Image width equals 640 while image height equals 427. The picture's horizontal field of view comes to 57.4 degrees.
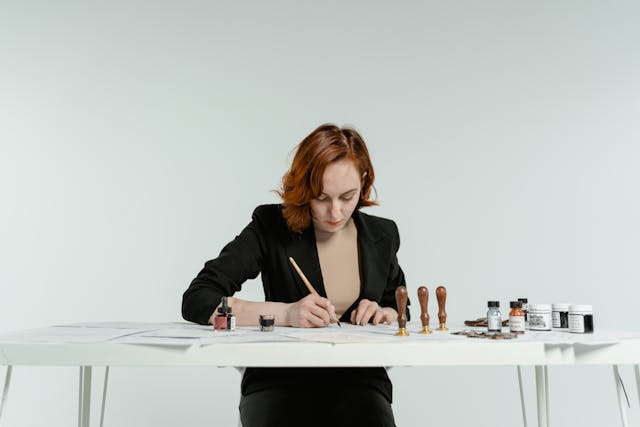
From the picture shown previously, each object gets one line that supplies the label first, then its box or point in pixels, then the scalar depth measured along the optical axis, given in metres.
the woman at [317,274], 1.49
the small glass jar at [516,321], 1.42
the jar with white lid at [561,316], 1.55
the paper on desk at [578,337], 1.16
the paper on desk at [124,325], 1.61
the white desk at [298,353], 1.13
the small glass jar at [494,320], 1.40
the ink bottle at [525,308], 1.67
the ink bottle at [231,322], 1.46
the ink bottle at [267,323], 1.44
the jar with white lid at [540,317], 1.51
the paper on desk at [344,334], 1.18
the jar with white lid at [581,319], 1.42
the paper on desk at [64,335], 1.19
